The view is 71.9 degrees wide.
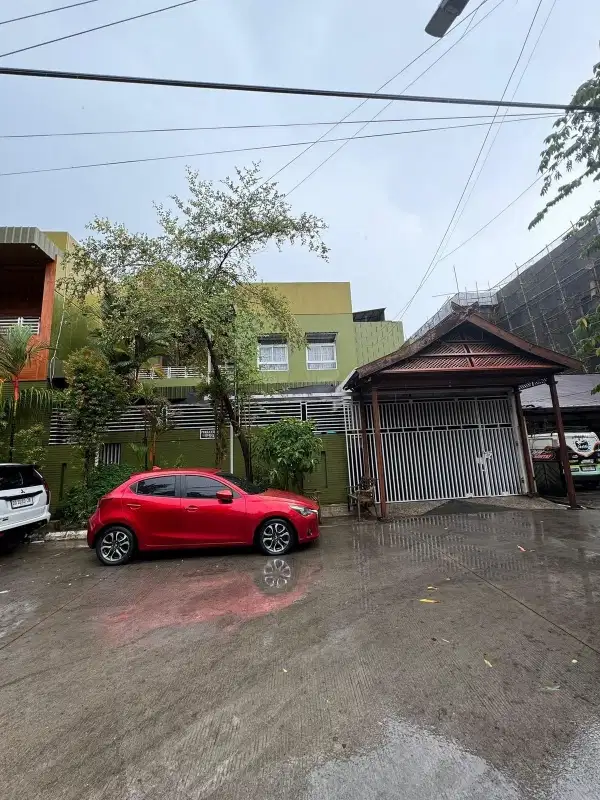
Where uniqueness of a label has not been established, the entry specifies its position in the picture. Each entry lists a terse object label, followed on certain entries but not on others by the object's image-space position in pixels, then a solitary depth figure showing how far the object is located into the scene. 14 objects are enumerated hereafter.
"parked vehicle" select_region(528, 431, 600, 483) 12.59
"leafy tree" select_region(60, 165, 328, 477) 8.27
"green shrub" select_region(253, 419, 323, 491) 9.23
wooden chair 9.94
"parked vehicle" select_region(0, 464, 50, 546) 7.01
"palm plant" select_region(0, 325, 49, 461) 9.76
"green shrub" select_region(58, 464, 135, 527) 9.25
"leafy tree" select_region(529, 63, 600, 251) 5.52
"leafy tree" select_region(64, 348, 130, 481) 9.35
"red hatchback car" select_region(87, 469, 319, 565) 6.52
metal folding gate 11.27
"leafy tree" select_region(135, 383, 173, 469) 10.47
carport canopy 9.64
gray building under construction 18.69
